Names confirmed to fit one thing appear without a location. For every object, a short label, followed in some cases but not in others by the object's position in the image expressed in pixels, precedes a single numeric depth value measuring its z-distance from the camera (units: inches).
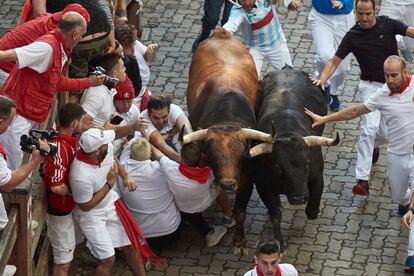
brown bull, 539.8
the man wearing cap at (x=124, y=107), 564.4
